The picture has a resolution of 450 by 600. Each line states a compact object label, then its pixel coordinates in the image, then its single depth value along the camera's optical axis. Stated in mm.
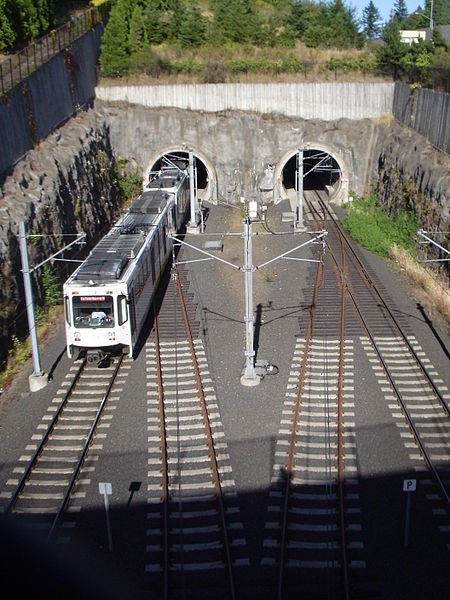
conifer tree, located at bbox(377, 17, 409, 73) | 40484
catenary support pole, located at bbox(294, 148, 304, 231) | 30300
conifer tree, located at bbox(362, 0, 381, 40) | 83306
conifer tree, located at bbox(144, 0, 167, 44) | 45906
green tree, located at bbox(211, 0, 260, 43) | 46125
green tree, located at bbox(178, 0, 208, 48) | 45250
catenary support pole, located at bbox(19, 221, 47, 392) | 15984
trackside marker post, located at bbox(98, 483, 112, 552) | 10922
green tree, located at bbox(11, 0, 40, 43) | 36656
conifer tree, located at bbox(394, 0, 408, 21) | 109750
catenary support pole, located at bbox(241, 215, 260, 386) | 16062
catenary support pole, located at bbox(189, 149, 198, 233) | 31584
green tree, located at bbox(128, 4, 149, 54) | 43531
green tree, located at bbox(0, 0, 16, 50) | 34678
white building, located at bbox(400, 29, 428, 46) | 84594
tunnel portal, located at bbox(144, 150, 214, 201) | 38094
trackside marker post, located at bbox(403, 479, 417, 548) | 10781
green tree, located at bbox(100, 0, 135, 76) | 40844
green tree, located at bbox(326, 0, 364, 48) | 46469
